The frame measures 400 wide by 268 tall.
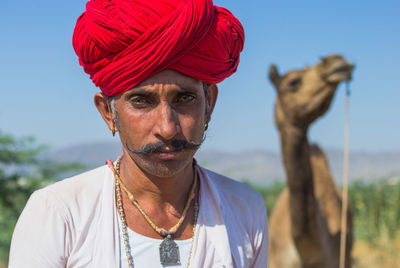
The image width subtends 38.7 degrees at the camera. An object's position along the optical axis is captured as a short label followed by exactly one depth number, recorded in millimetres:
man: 1926
